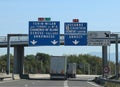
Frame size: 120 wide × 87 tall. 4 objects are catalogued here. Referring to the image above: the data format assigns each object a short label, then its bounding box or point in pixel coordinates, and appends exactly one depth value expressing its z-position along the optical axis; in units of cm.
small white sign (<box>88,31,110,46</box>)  5212
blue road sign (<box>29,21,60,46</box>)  5400
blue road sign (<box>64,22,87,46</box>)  5462
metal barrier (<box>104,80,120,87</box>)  3344
